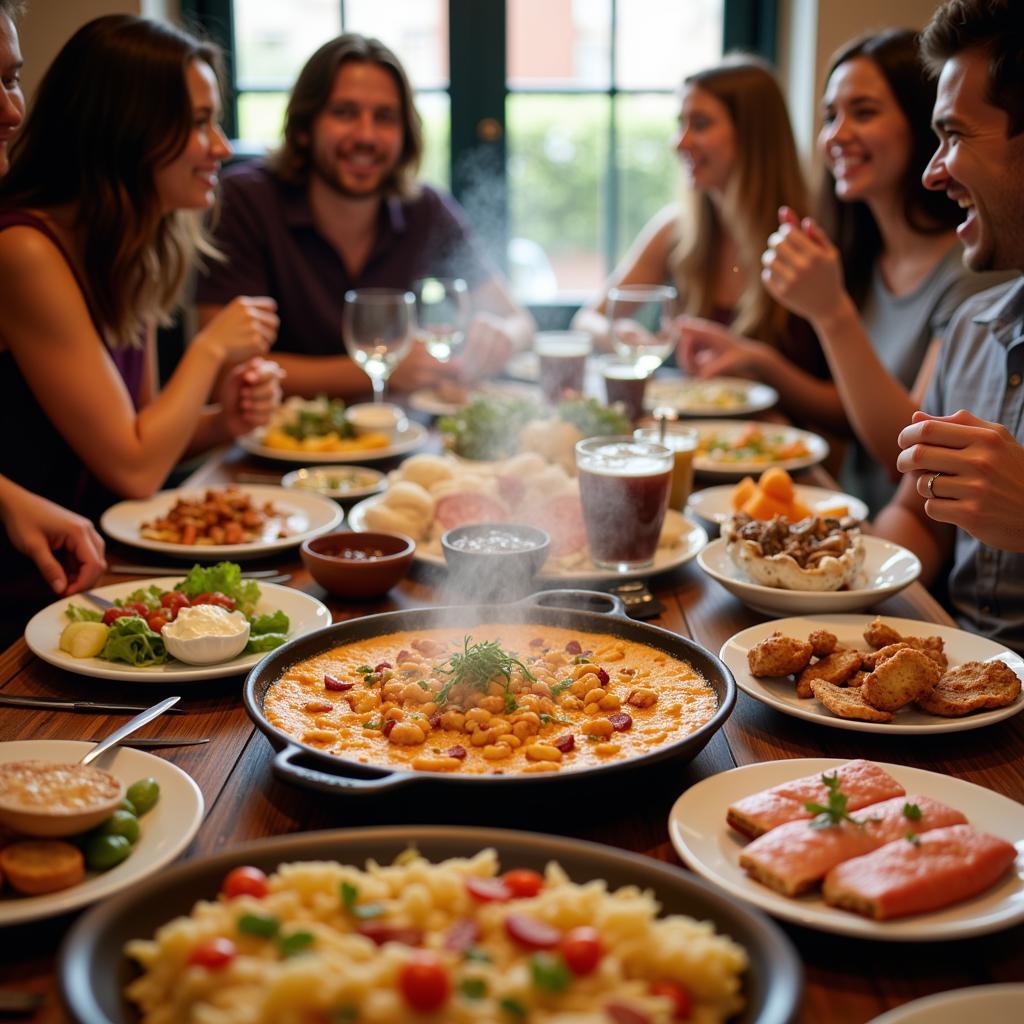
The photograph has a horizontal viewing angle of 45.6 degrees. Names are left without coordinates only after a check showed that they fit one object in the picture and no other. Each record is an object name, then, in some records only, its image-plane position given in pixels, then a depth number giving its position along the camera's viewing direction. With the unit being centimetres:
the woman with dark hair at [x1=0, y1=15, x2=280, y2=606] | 269
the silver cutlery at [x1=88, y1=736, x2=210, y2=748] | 154
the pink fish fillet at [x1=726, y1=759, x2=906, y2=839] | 126
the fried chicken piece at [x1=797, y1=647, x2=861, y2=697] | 166
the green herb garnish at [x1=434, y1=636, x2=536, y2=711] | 157
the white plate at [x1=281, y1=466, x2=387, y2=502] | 273
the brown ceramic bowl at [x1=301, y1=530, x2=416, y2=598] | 204
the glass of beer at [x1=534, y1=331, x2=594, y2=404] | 347
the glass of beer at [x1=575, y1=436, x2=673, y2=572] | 214
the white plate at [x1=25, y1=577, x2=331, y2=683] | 170
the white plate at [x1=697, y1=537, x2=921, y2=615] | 196
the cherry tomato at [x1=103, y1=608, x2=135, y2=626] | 183
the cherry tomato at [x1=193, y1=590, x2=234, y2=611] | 189
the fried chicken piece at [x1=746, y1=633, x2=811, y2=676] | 169
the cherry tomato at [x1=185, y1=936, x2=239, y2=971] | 92
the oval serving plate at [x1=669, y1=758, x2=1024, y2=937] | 111
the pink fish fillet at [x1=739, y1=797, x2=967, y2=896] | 117
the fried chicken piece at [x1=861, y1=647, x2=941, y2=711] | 157
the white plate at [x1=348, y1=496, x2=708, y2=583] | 216
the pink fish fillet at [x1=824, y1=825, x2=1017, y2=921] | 112
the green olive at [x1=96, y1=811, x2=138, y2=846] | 124
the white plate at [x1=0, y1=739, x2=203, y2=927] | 114
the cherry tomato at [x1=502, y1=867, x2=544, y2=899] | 103
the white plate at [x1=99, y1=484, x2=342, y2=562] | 229
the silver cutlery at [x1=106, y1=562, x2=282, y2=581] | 221
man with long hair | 399
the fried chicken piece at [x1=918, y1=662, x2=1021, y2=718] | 158
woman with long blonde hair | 406
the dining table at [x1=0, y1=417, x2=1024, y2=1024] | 110
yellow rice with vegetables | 87
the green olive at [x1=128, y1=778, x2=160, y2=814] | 132
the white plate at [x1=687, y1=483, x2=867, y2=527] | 255
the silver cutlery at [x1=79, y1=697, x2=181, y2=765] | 142
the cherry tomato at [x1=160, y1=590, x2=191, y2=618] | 189
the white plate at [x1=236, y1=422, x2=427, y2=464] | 298
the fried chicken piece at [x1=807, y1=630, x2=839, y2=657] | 173
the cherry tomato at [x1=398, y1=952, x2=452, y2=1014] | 86
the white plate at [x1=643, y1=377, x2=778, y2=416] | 363
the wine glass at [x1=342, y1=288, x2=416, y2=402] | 303
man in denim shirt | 183
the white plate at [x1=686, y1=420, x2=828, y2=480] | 291
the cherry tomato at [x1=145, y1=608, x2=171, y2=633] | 182
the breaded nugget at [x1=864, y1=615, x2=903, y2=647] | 179
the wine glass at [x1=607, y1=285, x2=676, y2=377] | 328
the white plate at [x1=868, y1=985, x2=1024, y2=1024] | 97
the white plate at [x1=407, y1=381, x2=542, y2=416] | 356
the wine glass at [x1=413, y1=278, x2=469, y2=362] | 337
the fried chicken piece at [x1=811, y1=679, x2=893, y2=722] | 156
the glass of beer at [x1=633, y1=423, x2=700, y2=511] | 253
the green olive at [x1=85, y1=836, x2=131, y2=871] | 121
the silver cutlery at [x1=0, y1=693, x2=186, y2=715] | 164
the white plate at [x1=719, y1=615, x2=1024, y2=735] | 154
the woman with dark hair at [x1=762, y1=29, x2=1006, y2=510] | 357
